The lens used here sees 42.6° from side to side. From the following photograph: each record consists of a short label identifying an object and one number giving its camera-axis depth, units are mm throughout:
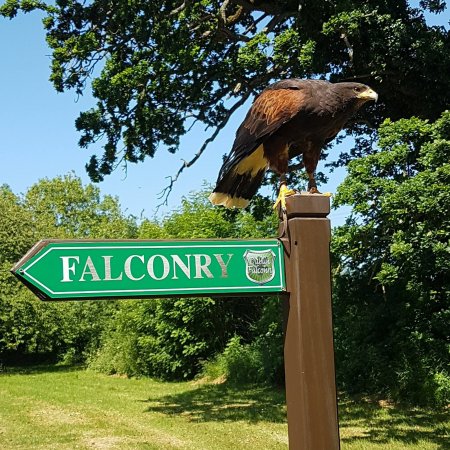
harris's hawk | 2691
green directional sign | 1924
